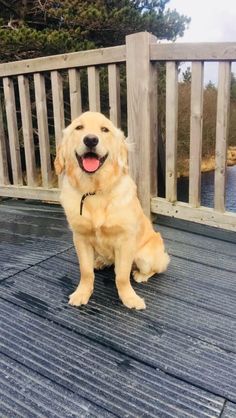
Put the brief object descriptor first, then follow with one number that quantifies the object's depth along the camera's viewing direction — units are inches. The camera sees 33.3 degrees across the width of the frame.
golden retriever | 71.3
